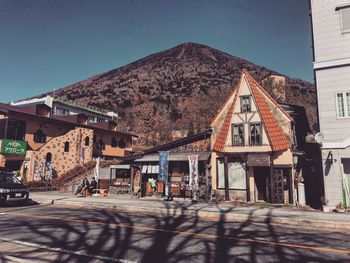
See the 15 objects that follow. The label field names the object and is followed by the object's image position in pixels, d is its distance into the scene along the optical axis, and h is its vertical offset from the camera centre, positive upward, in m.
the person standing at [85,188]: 22.78 -1.34
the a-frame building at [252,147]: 19.52 +1.98
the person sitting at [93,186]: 23.36 -1.20
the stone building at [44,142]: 28.03 +3.66
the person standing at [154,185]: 23.28 -1.07
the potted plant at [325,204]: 15.08 -1.74
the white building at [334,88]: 15.20 +5.06
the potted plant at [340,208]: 14.51 -1.86
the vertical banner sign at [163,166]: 21.73 +0.55
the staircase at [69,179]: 26.43 -0.75
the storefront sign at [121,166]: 24.52 +0.60
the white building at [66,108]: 49.78 +13.05
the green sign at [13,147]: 26.31 +2.55
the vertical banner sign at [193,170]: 20.40 +0.23
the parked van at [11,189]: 14.84 -1.00
